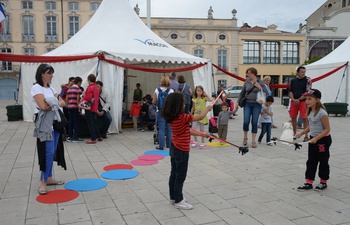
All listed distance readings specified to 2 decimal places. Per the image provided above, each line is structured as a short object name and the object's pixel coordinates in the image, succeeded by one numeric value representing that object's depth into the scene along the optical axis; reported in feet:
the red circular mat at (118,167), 18.49
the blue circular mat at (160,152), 22.21
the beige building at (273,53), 127.54
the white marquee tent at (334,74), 46.85
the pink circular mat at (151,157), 20.55
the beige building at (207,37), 119.03
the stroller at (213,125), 27.97
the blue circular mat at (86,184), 14.96
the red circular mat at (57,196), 13.43
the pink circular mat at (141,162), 19.35
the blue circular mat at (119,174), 16.62
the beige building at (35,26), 114.61
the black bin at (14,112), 41.78
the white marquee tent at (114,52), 30.86
